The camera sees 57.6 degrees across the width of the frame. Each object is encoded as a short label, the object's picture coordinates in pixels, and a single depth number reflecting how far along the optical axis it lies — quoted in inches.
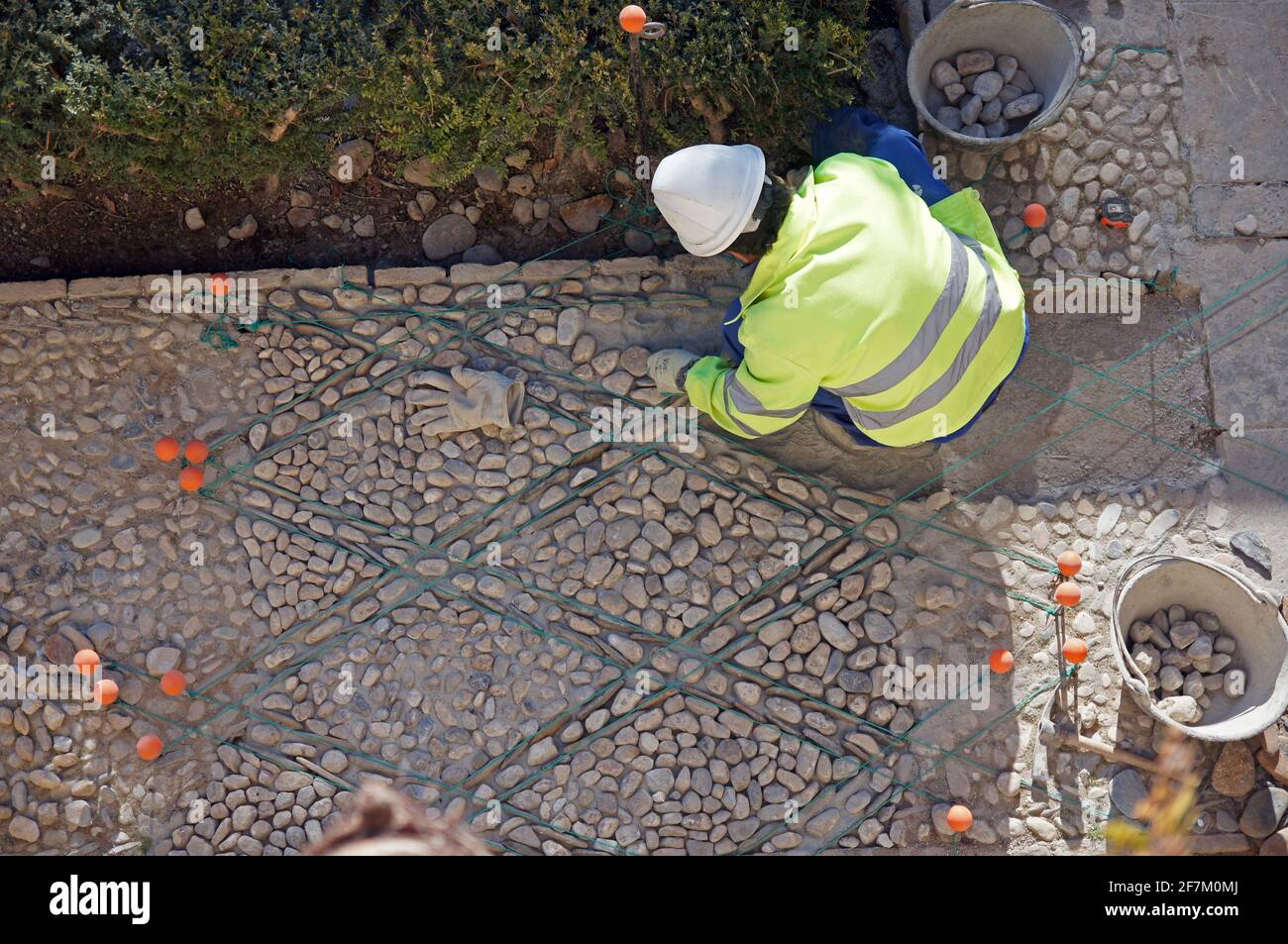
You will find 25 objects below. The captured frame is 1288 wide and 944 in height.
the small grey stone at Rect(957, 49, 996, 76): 202.2
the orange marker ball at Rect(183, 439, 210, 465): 197.3
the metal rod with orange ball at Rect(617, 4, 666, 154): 177.6
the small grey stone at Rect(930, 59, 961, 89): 202.8
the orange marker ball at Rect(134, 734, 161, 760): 187.8
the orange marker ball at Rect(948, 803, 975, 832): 180.9
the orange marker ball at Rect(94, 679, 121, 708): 188.7
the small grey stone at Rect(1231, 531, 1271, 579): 197.5
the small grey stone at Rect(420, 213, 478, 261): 211.2
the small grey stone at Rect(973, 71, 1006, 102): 201.8
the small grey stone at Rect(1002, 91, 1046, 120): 200.4
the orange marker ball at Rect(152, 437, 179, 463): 197.0
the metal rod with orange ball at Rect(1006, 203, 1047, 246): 202.1
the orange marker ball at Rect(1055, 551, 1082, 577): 192.5
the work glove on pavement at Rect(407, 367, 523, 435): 195.5
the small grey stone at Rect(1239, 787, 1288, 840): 183.9
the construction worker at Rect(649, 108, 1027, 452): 155.1
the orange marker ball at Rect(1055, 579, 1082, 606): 189.8
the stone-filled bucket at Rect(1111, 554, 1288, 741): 179.9
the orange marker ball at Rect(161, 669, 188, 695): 190.4
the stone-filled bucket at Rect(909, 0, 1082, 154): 192.4
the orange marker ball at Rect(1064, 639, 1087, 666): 186.9
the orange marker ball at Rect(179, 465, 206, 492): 197.2
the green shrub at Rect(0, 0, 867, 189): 188.7
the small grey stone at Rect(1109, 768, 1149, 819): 186.5
